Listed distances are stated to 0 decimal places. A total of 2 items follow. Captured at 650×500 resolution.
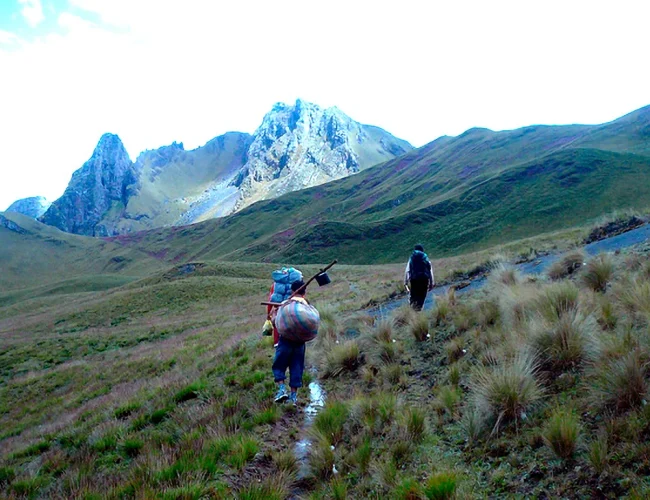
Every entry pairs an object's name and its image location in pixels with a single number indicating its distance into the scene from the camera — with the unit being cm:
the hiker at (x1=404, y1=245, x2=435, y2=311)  1066
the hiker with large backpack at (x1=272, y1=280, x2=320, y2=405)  584
